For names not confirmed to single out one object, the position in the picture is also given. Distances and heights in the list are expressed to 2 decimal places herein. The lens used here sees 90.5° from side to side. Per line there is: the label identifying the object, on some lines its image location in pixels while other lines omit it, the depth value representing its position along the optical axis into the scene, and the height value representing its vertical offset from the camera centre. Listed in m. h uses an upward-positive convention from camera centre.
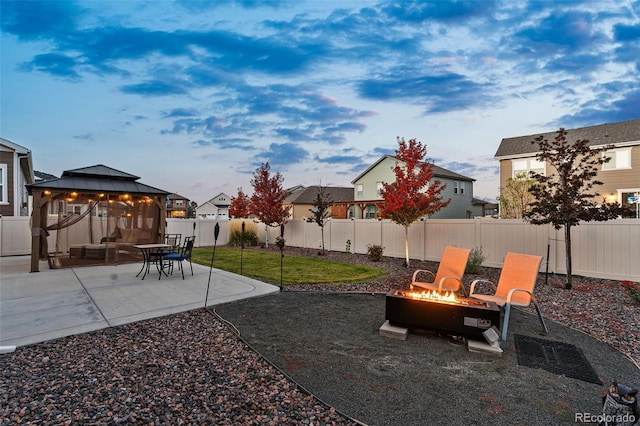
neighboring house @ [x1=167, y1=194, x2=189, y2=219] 54.94 +1.87
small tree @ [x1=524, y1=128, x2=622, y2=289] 7.01 +0.31
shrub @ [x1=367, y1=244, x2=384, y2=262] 11.79 -1.40
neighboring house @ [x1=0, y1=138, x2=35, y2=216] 13.42 +1.79
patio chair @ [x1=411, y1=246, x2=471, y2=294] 5.58 -1.03
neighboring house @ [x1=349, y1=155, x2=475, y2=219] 25.81 +2.37
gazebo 9.90 -0.01
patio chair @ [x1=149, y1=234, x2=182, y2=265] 8.58 -1.07
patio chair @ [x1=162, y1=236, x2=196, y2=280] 8.28 -1.06
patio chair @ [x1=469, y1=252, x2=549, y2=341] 4.48 -1.03
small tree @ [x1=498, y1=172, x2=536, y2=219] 16.18 +0.91
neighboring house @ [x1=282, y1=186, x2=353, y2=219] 32.31 +1.79
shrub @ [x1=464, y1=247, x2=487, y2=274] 9.04 -1.39
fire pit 3.87 -1.25
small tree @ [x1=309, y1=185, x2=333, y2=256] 14.61 +0.17
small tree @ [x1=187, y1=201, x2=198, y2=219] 64.80 +1.65
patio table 8.45 -1.16
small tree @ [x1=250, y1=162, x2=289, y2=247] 16.97 +1.01
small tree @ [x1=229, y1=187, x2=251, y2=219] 24.04 +0.86
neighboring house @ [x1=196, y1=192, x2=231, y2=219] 59.72 +1.14
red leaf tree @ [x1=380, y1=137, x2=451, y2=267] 10.39 +0.79
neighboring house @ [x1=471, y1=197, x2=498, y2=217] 28.48 +0.67
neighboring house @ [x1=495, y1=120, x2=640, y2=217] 15.43 +2.87
